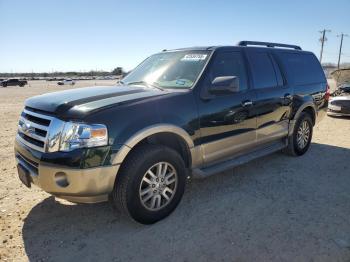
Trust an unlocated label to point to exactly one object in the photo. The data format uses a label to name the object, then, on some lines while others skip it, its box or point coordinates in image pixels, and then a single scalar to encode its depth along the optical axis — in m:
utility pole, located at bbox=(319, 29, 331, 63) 65.27
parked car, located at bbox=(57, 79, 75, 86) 62.42
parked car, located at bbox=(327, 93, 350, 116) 11.04
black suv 3.04
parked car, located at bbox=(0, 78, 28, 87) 55.51
